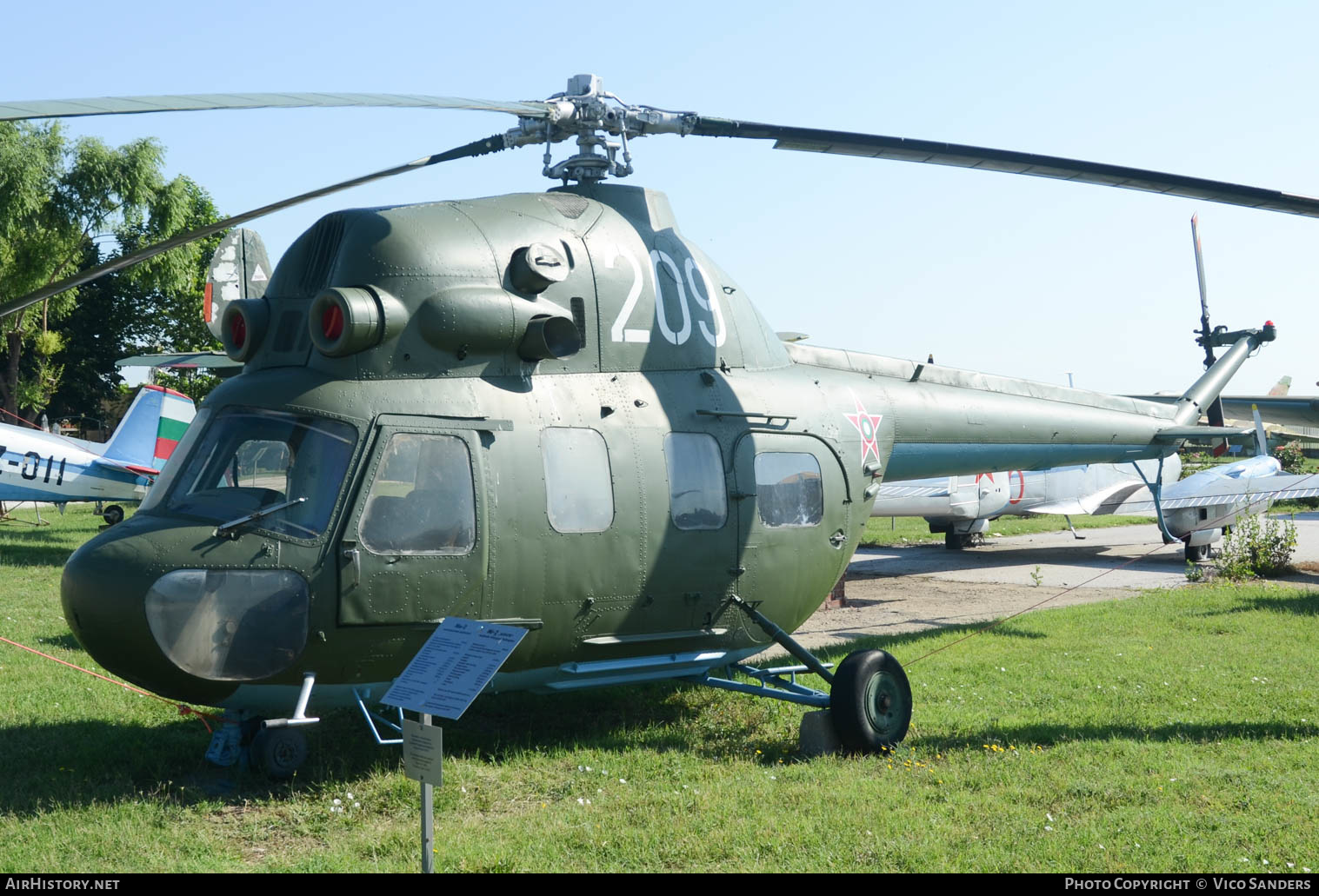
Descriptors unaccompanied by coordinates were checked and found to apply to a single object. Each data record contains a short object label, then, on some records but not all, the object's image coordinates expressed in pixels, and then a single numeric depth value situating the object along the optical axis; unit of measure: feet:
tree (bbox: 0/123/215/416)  96.58
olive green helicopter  20.15
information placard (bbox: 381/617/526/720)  16.38
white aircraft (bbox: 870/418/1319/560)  60.34
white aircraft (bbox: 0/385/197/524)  67.62
